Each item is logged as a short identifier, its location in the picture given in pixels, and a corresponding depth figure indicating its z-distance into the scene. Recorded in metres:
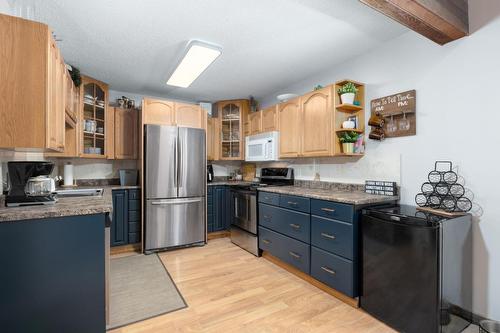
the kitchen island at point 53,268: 1.32
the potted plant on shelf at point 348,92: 2.56
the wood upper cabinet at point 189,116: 3.69
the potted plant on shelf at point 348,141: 2.69
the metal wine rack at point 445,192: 1.91
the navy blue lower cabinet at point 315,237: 2.10
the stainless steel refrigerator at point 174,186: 3.37
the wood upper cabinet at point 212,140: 4.45
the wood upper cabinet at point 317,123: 2.75
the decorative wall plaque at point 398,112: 2.26
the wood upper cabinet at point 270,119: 3.65
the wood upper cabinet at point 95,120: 3.40
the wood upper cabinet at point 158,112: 3.45
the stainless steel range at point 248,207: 3.37
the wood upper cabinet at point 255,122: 4.01
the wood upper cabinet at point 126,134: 3.72
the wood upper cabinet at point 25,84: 1.40
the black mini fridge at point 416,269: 1.60
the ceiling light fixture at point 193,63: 2.50
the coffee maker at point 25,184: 1.61
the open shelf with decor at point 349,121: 2.63
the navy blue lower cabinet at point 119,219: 3.32
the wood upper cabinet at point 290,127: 3.22
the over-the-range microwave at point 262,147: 3.61
